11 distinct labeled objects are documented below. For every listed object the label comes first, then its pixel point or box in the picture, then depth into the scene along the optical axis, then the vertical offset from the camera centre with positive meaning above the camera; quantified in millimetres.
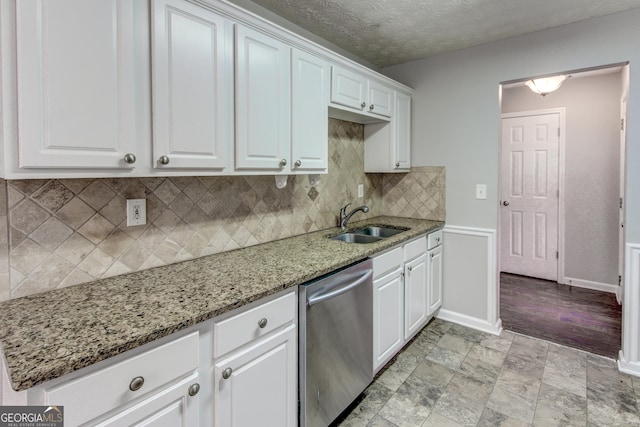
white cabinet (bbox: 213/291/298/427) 1210 -635
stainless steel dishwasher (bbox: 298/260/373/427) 1548 -700
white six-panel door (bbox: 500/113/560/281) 4082 +143
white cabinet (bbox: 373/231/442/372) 2139 -643
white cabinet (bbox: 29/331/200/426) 836 -512
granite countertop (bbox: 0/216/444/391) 856 -343
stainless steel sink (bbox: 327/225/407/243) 2585 -222
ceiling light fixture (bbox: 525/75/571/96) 3276 +1233
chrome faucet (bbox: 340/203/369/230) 2740 -84
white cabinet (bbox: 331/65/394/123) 2229 +844
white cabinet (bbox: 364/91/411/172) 2943 +592
